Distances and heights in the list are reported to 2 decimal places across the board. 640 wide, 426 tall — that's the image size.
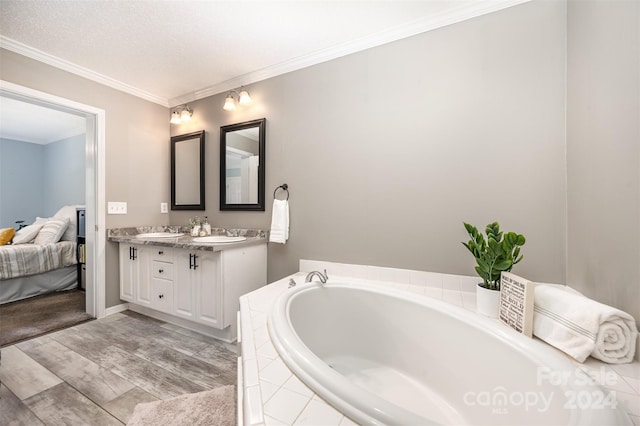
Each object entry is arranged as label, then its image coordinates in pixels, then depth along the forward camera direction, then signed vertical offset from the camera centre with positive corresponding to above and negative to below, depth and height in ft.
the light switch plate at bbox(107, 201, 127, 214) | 8.02 +0.18
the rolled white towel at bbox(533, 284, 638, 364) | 2.66 -1.35
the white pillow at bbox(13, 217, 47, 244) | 10.59 -0.95
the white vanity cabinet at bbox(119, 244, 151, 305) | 7.55 -1.97
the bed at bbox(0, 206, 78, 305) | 9.07 -1.90
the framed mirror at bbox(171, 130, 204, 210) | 8.76 +1.52
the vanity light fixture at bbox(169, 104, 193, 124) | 8.81 +3.61
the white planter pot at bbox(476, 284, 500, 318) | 3.81 -1.43
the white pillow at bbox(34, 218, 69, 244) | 10.38 -0.79
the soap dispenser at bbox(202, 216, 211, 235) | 8.11 -0.52
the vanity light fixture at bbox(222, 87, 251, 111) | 7.47 +3.50
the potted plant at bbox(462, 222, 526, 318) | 3.77 -0.79
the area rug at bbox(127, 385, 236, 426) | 3.88 -3.30
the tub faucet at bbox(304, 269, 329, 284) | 5.12 -1.38
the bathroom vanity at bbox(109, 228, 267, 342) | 6.20 -1.79
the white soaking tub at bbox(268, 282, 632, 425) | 2.08 -1.93
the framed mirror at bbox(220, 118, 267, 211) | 7.50 +1.50
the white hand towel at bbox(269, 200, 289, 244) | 6.97 -0.31
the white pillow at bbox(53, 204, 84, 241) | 11.13 -0.66
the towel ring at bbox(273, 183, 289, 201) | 7.13 +0.74
